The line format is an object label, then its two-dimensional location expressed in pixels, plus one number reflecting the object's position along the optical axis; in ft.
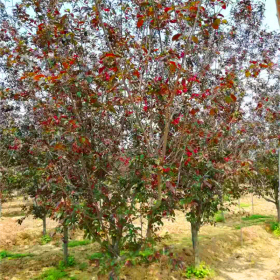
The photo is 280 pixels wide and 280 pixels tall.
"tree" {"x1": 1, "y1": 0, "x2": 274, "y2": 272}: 11.54
